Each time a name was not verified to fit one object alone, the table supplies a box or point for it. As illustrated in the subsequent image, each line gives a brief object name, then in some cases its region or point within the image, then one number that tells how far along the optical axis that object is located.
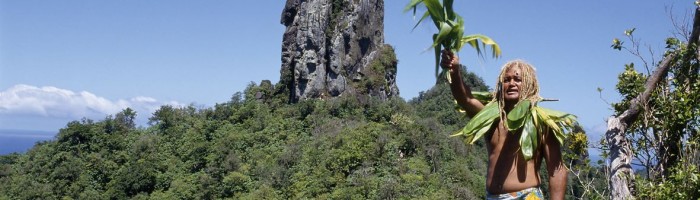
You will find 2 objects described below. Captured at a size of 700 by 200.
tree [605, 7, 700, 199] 3.49
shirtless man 2.79
